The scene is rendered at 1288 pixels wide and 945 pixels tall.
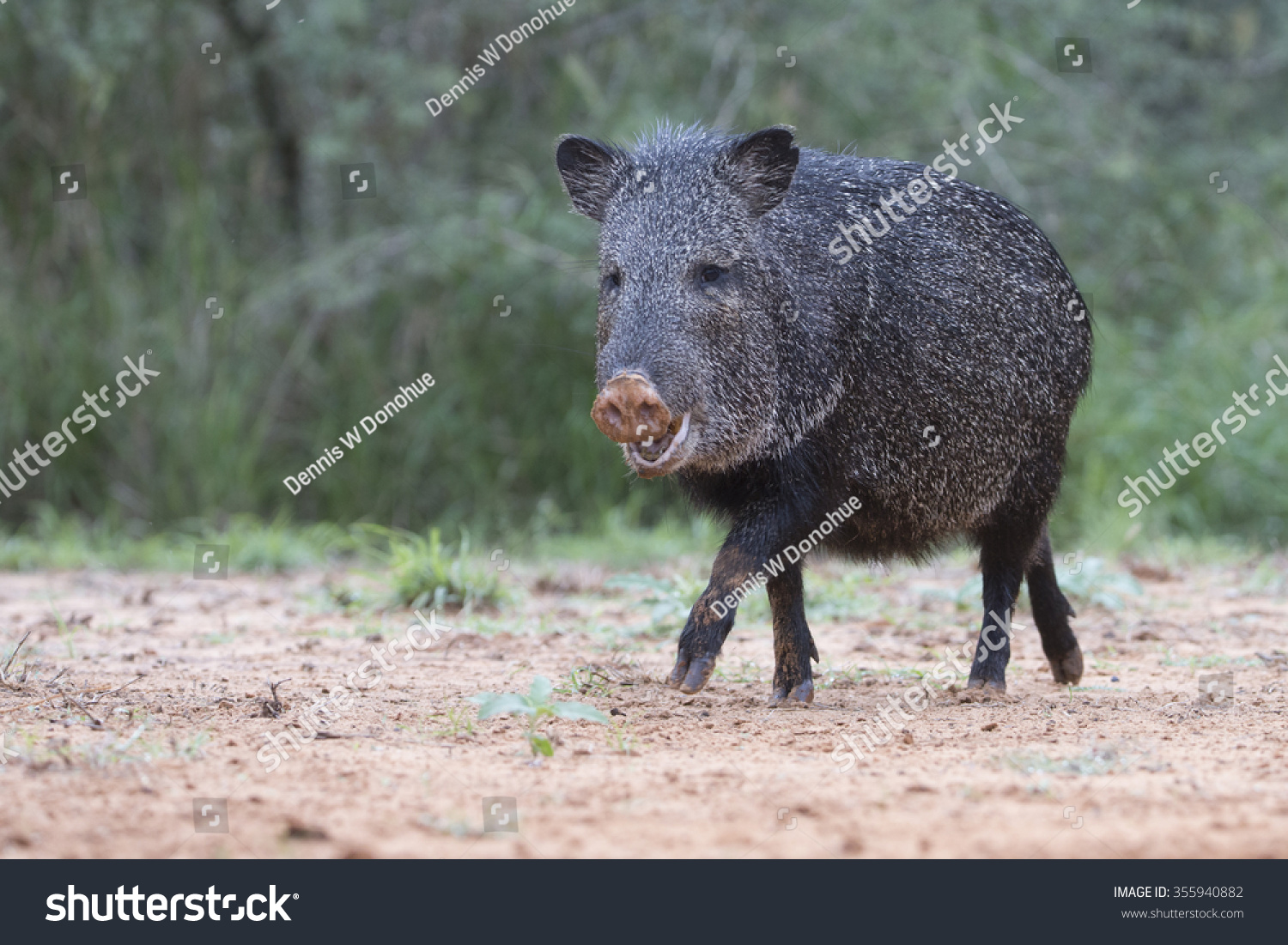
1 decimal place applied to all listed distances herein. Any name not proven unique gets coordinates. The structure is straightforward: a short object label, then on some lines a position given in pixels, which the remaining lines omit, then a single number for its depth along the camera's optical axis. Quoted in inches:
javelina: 275.4
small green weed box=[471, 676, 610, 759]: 224.0
